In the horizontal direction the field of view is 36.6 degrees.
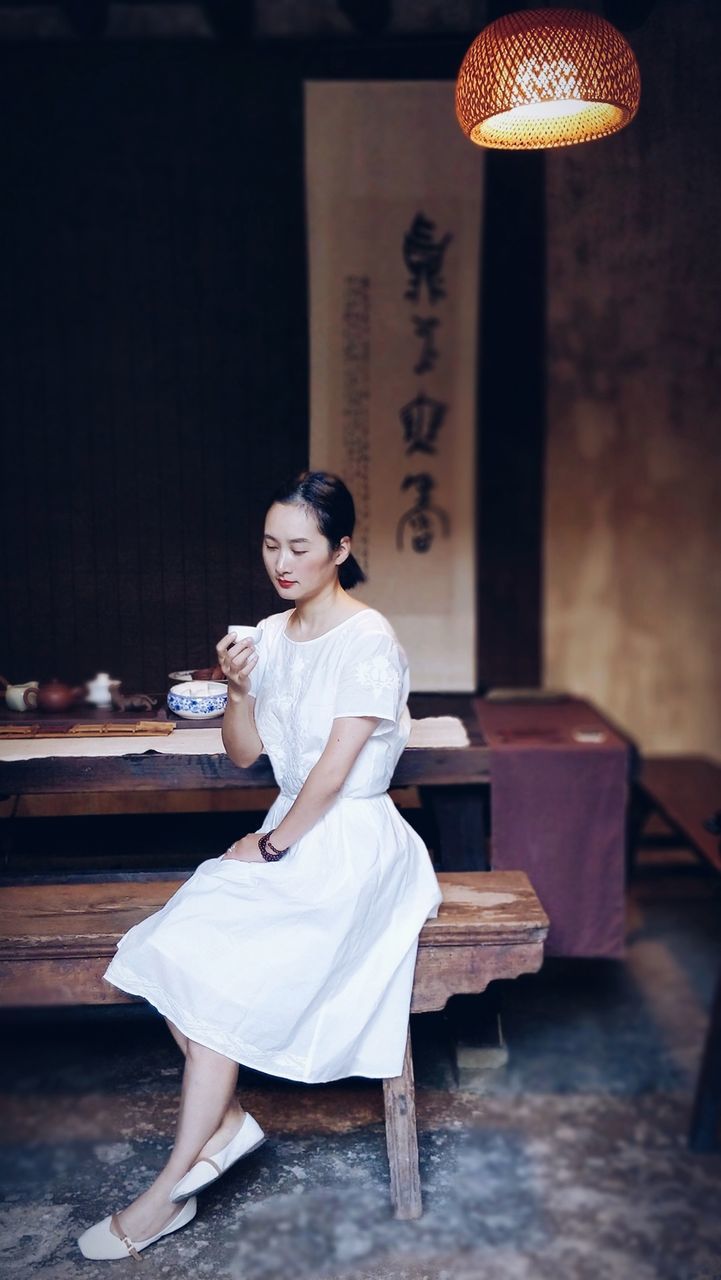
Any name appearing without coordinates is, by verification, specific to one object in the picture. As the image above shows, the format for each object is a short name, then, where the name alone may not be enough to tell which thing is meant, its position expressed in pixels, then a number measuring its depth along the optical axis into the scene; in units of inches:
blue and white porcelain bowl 125.9
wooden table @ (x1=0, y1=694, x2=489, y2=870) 125.0
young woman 109.0
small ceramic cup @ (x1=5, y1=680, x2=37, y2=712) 129.7
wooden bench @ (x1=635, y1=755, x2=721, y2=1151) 141.6
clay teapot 129.3
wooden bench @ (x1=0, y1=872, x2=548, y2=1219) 115.9
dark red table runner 150.3
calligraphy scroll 137.2
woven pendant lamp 109.0
